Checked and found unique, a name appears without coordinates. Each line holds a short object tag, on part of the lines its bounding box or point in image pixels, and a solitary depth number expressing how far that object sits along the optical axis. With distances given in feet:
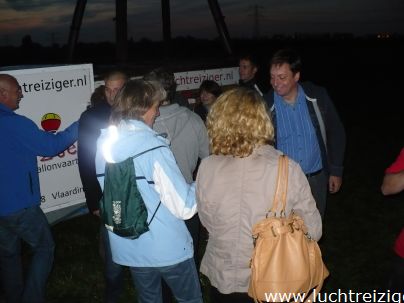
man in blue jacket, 10.41
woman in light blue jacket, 7.57
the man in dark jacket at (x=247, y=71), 17.67
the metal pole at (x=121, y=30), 21.74
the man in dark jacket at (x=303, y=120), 12.09
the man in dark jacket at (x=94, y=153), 11.06
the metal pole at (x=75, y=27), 22.17
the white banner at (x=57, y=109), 15.14
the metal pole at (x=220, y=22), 25.91
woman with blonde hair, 6.94
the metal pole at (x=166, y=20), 27.35
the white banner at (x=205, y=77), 20.51
